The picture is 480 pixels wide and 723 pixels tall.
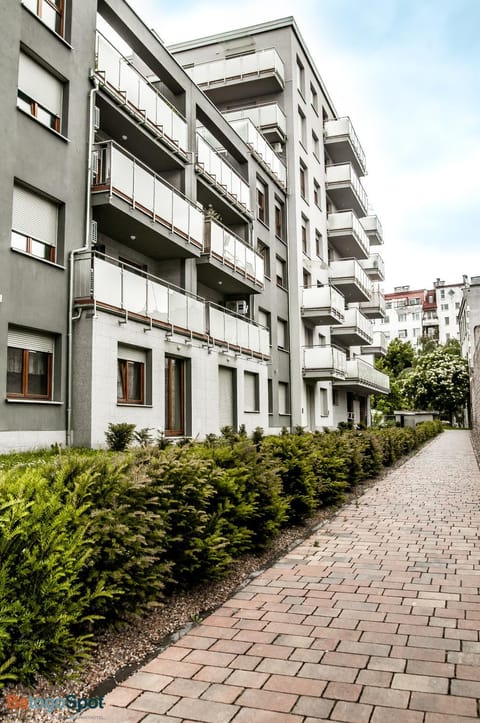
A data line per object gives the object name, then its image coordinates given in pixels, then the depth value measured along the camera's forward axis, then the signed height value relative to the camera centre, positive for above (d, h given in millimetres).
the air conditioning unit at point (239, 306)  23938 +4195
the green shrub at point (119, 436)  12117 -366
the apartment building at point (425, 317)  112625 +17406
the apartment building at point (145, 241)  12297 +4711
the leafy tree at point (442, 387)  68250 +2771
